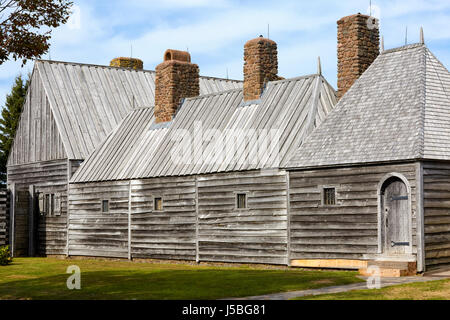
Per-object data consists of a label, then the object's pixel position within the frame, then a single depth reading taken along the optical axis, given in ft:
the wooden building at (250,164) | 72.18
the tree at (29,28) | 60.80
